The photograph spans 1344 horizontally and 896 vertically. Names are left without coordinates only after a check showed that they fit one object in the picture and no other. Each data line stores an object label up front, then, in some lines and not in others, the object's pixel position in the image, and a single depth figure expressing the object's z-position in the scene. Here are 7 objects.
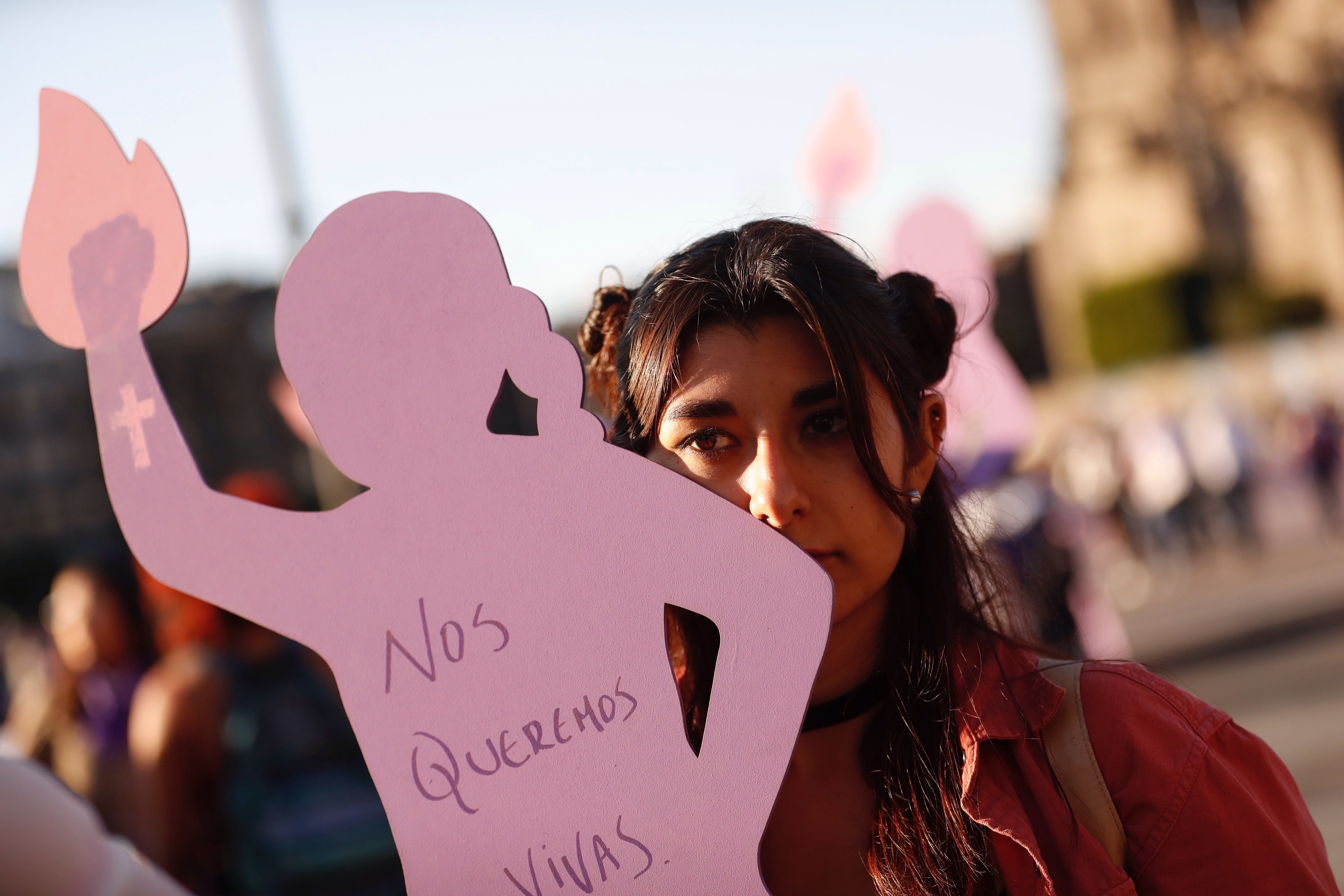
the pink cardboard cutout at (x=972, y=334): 3.05
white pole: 6.36
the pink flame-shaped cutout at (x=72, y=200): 1.21
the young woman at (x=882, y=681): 1.26
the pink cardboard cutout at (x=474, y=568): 1.18
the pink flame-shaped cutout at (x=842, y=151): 2.70
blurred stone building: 24.22
